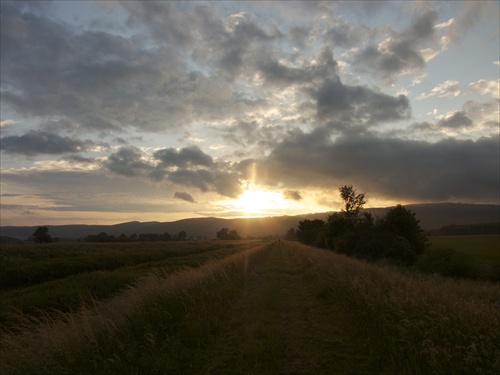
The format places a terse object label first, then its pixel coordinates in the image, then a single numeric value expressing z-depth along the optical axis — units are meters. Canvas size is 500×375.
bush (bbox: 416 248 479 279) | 27.48
